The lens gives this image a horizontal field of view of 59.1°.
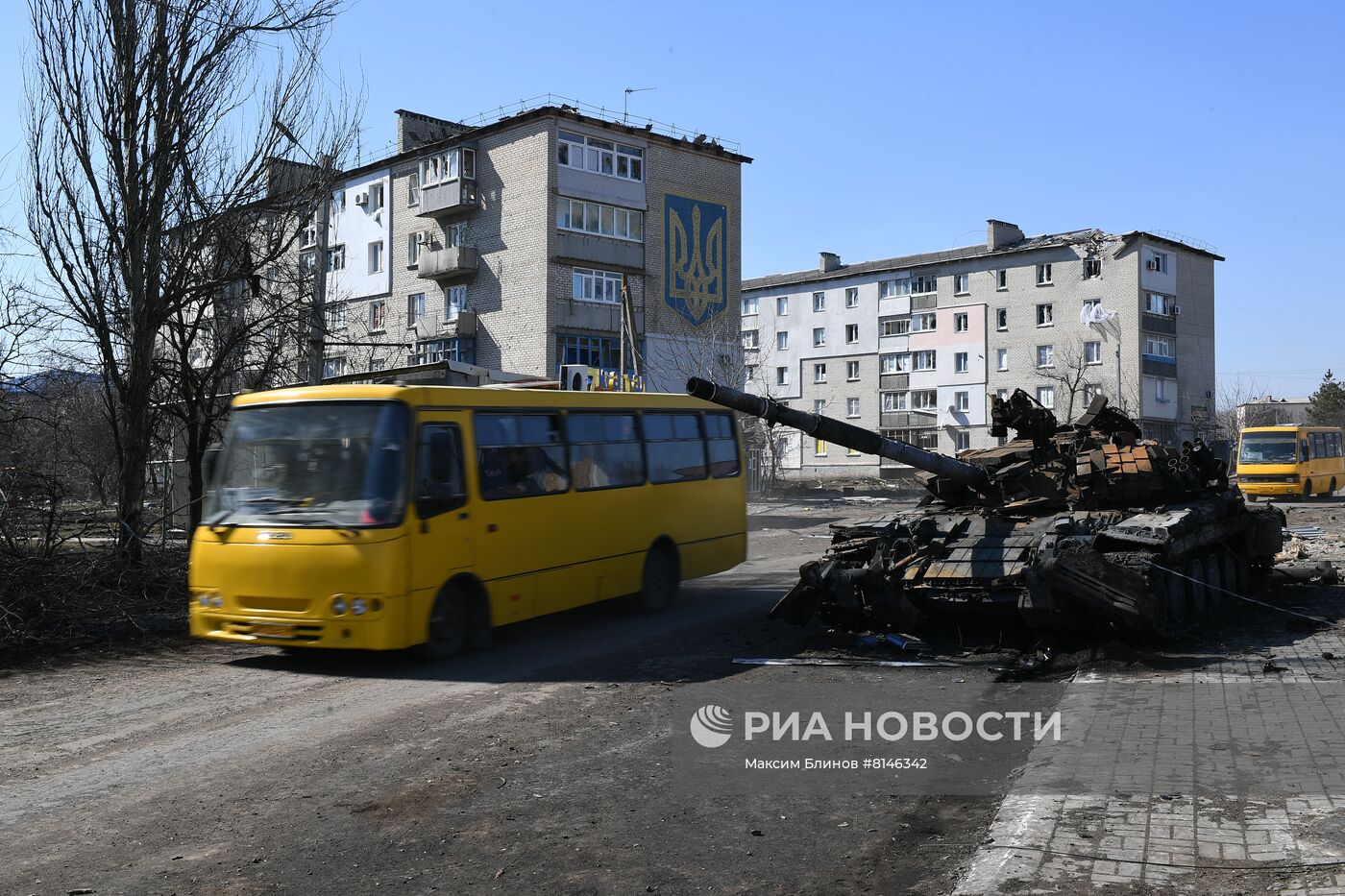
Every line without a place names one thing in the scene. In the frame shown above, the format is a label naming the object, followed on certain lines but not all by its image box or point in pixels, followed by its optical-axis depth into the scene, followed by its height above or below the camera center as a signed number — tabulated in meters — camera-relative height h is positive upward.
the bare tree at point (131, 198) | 15.49 +3.42
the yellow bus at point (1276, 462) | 37.25 -0.21
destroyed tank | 9.85 -0.76
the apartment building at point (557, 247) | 41.94 +7.78
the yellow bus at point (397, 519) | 9.67 -0.55
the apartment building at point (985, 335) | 58.41 +6.50
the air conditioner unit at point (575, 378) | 21.77 +1.51
